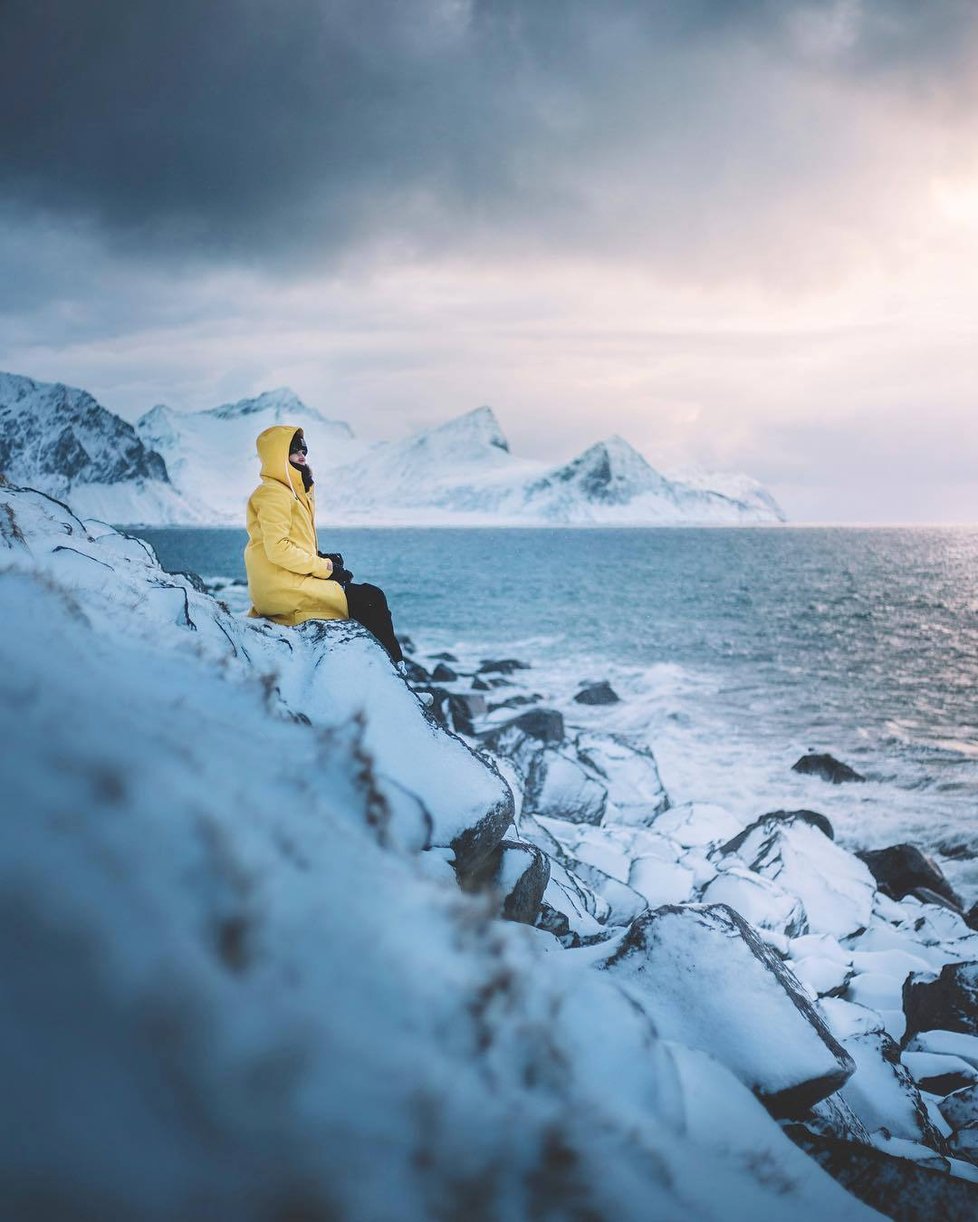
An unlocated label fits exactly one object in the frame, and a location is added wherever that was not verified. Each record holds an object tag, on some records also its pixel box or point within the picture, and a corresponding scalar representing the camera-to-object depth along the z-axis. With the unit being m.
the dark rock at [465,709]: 14.52
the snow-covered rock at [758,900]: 6.32
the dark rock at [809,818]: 8.22
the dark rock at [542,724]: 12.59
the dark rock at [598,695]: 18.80
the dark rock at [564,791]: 8.91
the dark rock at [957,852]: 10.17
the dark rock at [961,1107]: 3.84
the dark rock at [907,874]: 8.59
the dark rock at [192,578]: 5.71
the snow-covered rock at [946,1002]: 4.93
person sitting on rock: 5.36
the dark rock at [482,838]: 3.39
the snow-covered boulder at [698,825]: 8.88
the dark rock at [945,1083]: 4.39
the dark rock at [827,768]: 12.80
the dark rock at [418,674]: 19.46
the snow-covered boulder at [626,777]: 9.89
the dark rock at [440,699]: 15.43
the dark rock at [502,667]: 22.42
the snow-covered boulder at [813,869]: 7.09
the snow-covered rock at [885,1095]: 3.46
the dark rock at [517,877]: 3.71
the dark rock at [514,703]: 17.03
